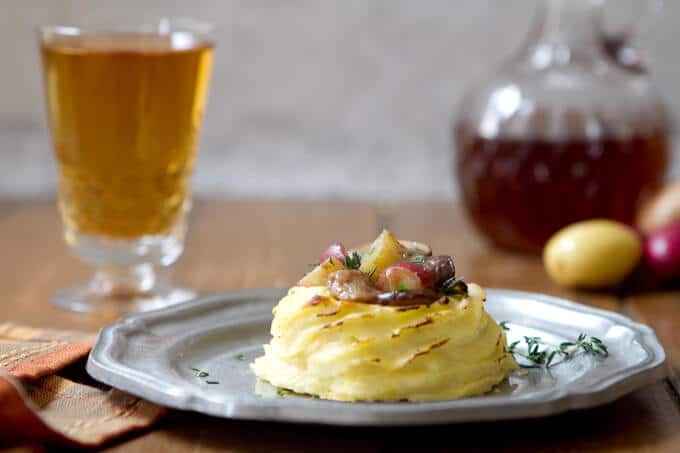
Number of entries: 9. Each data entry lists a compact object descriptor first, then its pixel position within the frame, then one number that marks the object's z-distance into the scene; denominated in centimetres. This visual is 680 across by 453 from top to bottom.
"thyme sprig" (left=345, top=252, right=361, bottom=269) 85
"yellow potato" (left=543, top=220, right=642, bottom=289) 108
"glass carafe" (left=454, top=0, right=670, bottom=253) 113
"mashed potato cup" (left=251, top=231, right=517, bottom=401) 82
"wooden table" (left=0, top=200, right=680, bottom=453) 81
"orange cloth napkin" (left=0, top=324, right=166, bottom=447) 79
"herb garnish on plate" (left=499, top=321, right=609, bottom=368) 86
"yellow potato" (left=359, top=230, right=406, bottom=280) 85
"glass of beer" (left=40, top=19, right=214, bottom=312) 102
